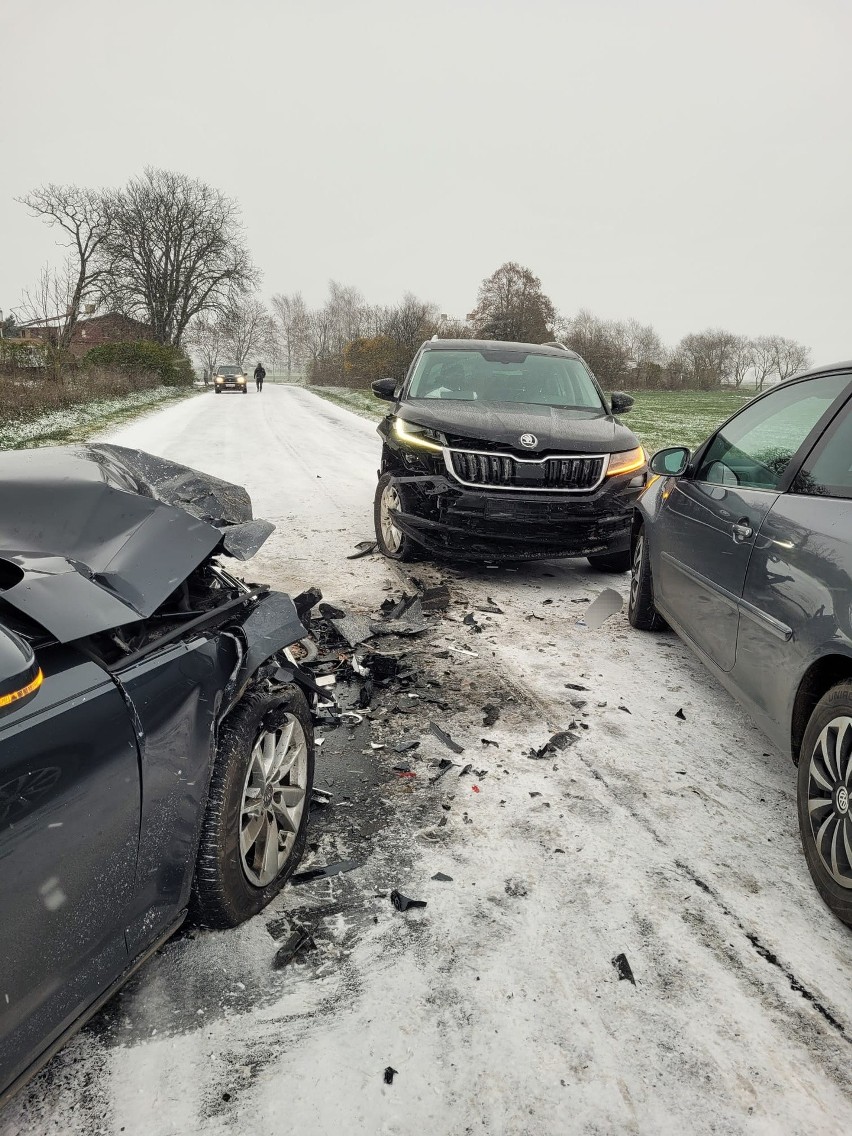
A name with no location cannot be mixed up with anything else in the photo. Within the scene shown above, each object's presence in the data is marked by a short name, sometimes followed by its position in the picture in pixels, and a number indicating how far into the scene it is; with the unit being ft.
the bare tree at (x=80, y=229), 128.06
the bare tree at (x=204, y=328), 169.89
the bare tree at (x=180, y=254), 156.76
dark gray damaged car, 5.09
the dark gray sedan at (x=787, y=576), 8.27
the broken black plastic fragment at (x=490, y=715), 12.82
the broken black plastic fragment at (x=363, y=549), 22.93
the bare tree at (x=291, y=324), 385.29
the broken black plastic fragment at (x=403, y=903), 8.38
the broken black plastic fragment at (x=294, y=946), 7.61
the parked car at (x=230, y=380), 138.92
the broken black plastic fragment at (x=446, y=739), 11.89
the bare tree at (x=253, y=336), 292.81
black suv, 19.24
